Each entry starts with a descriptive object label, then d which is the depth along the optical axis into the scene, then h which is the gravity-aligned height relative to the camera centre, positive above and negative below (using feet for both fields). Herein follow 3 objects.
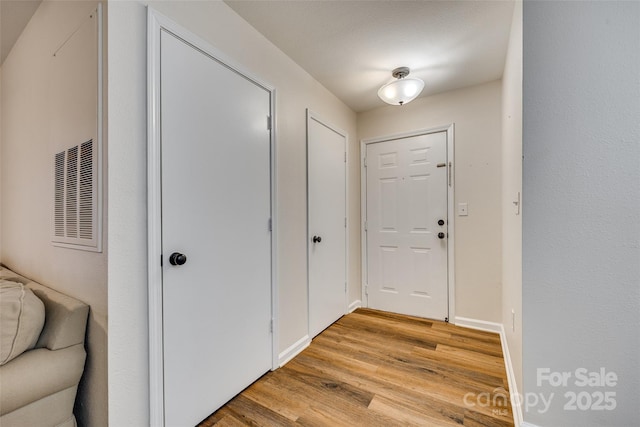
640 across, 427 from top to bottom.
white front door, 9.10 -0.45
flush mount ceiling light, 6.97 +3.29
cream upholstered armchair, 3.38 -1.96
